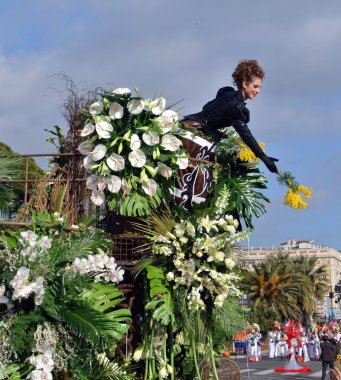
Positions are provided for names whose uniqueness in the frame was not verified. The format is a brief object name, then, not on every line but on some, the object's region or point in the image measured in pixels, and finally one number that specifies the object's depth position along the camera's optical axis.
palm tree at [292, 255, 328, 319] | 59.53
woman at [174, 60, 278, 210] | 5.48
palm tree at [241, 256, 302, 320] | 56.56
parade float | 4.32
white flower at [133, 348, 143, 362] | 5.07
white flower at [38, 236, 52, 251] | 4.39
